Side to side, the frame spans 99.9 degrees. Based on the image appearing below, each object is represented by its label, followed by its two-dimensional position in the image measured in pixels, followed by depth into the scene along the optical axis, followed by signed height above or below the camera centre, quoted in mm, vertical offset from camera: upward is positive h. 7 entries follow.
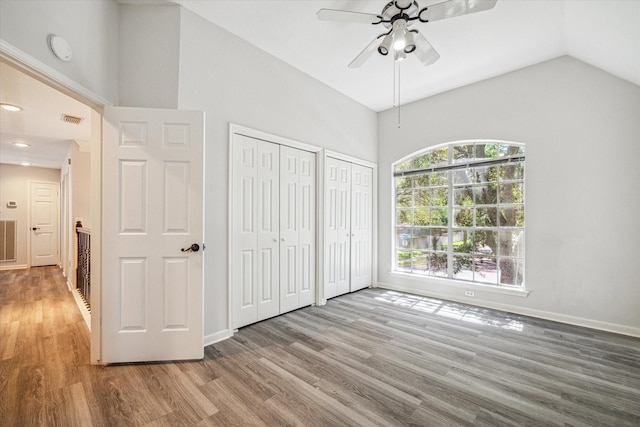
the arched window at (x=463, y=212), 3619 +35
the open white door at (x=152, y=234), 2219 -169
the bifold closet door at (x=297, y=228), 3408 -175
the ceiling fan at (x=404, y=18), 1907 +1513
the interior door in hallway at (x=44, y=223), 6840 -222
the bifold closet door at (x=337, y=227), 3963 -185
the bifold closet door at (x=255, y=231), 2936 -186
